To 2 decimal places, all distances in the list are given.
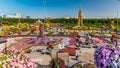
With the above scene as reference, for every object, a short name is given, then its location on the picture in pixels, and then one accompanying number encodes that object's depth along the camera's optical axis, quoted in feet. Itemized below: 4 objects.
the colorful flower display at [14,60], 10.88
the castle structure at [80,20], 83.22
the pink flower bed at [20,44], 43.06
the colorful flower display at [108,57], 11.54
